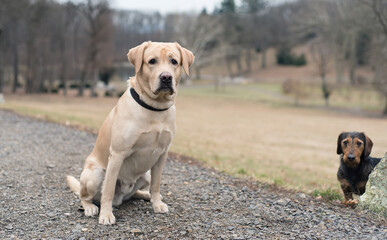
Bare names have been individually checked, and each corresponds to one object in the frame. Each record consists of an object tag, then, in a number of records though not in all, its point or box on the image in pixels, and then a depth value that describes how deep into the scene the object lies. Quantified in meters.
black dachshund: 5.61
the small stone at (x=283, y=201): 5.34
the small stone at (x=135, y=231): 4.29
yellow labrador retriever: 4.38
